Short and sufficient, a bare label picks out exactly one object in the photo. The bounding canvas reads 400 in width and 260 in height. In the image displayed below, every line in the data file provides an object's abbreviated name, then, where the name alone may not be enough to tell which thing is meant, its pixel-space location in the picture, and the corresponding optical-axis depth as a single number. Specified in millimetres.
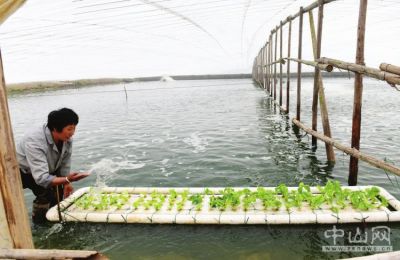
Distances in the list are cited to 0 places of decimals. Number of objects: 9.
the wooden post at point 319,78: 7742
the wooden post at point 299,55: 9652
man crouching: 4590
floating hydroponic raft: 5211
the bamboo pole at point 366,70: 3567
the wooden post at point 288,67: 11841
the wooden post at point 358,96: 5663
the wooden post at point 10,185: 2637
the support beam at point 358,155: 4541
